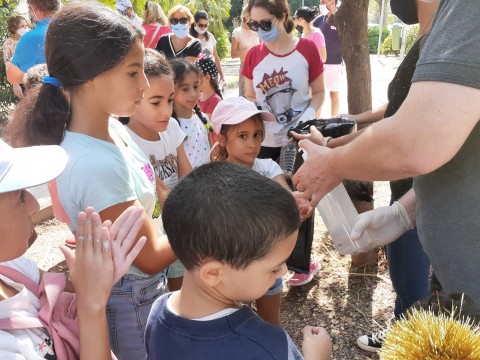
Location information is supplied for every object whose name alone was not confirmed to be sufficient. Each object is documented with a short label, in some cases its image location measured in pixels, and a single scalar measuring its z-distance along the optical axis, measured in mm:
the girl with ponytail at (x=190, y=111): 2631
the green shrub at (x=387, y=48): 22266
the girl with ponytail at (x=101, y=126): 1352
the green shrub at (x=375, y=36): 27169
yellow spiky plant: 634
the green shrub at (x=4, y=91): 7055
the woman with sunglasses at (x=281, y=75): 3070
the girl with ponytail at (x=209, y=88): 3834
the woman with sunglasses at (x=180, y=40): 4500
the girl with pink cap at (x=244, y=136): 2350
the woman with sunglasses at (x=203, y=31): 6609
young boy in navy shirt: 992
